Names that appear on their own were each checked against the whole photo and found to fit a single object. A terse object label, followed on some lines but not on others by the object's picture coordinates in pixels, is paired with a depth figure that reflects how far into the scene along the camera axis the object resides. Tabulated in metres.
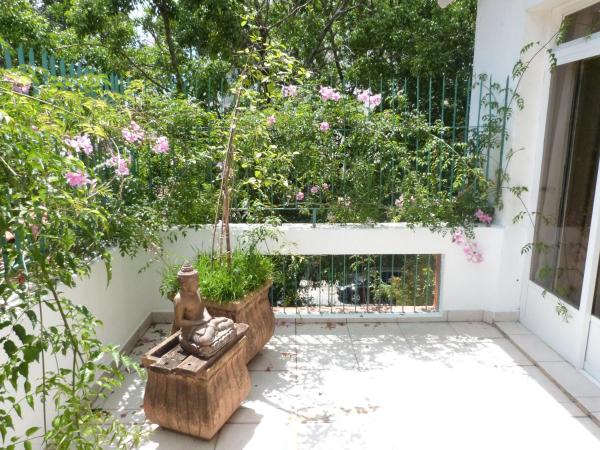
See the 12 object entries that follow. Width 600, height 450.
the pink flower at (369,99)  3.62
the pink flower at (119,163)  2.55
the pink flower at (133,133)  2.68
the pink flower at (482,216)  3.68
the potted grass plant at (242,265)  2.91
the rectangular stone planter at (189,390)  2.26
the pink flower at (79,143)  1.89
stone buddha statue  2.36
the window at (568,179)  3.02
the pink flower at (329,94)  3.55
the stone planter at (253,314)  2.89
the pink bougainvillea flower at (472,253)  3.68
